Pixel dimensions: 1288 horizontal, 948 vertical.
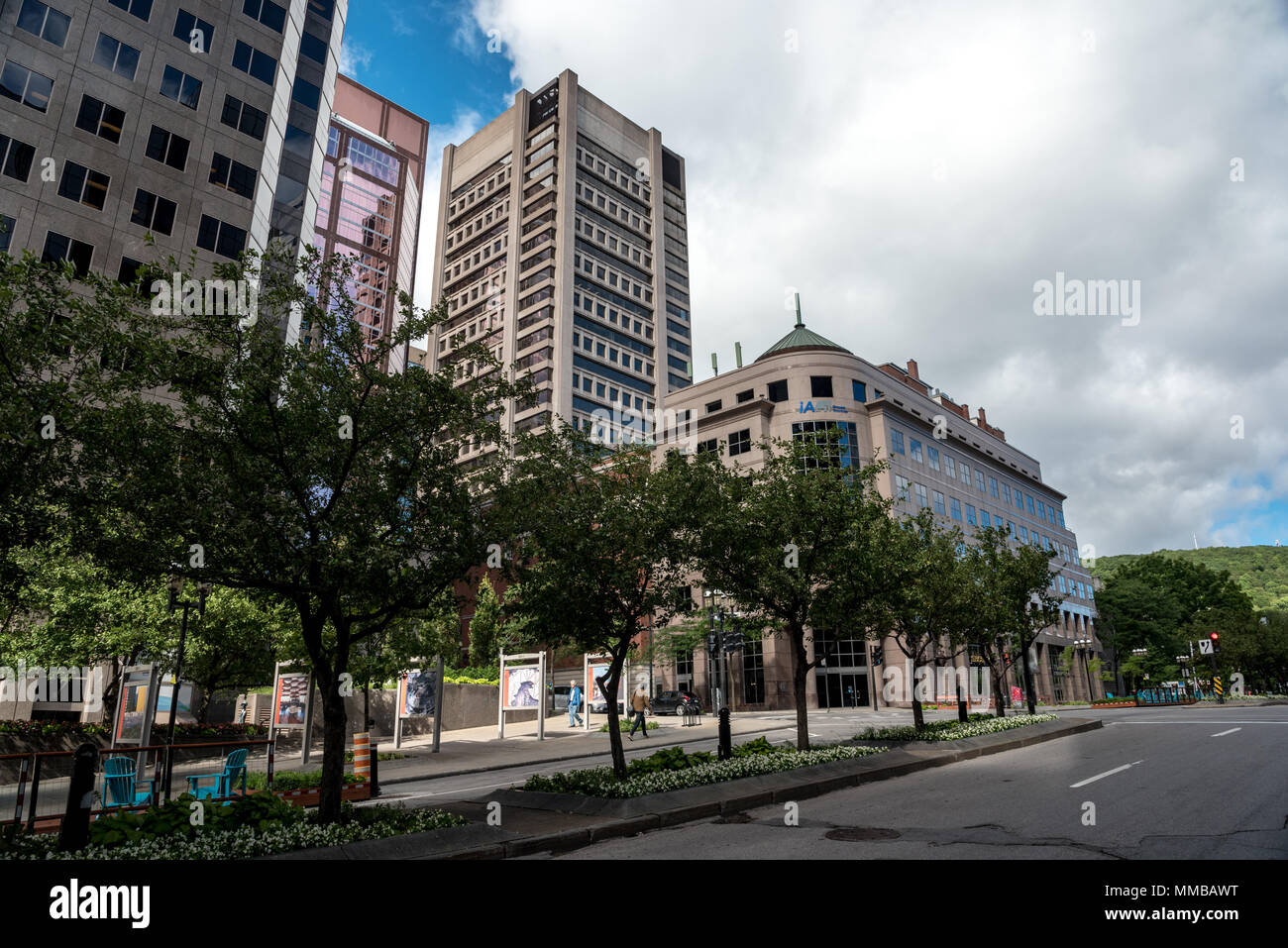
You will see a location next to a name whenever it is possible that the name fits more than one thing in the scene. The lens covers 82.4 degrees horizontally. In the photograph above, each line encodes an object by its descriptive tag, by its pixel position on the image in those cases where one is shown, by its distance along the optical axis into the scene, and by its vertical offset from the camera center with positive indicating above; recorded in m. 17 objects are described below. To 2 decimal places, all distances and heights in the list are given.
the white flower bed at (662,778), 12.24 -2.15
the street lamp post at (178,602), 14.45 +0.93
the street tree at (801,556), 16.64 +2.20
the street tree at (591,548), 12.80 +1.83
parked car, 46.69 -3.14
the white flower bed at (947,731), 20.36 -2.13
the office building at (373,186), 117.94 +75.41
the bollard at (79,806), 7.49 -1.58
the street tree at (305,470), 9.33 +2.35
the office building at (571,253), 89.56 +52.27
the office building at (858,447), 59.38 +19.32
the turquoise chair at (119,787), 11.84 -2.18
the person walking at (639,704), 30.28 -2.07
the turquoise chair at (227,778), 13.17 -2.29
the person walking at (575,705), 36.88 -2.64
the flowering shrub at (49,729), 21.22 -2.34
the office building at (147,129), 33.62 +25.77
